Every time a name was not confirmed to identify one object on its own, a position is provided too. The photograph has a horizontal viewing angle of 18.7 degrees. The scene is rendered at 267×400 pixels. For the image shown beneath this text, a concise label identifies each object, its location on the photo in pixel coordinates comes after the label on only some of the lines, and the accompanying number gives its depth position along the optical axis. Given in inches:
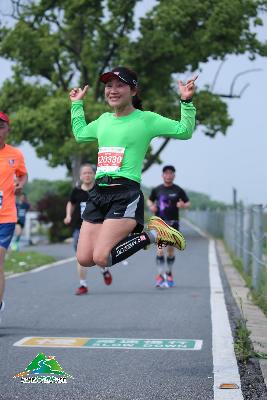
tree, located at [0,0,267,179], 1433.3
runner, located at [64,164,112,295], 469.1
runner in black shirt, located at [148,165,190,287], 516.7
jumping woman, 236.2
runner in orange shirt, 291.6
